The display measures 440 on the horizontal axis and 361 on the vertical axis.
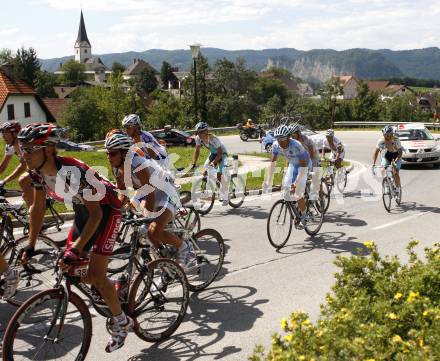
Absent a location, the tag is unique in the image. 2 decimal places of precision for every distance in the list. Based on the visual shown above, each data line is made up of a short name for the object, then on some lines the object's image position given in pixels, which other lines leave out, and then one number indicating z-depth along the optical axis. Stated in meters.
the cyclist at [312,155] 9.84
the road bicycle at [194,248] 5.49
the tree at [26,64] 103.69
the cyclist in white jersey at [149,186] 5.29
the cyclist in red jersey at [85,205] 4.47
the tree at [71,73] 160.12
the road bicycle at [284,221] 8.93
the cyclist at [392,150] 12.01
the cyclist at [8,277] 5.61
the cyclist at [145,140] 8.18
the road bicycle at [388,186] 11.99
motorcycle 37.66
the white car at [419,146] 19.78
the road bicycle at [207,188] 11.81
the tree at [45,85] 106.94
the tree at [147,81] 146.38
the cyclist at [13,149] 7.93
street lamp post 26.31
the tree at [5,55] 114.88
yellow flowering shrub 3.19
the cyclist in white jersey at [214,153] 10.86
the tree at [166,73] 172.88
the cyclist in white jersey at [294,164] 8.73
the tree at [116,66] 188.32
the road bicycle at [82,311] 4.33
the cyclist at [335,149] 14.71
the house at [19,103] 52.72
